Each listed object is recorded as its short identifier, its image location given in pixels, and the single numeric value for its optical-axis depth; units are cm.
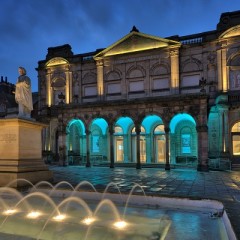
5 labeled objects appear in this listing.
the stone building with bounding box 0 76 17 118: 4450
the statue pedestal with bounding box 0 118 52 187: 1101
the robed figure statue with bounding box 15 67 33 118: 1198
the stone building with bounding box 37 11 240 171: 2602
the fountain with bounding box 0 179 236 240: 553
